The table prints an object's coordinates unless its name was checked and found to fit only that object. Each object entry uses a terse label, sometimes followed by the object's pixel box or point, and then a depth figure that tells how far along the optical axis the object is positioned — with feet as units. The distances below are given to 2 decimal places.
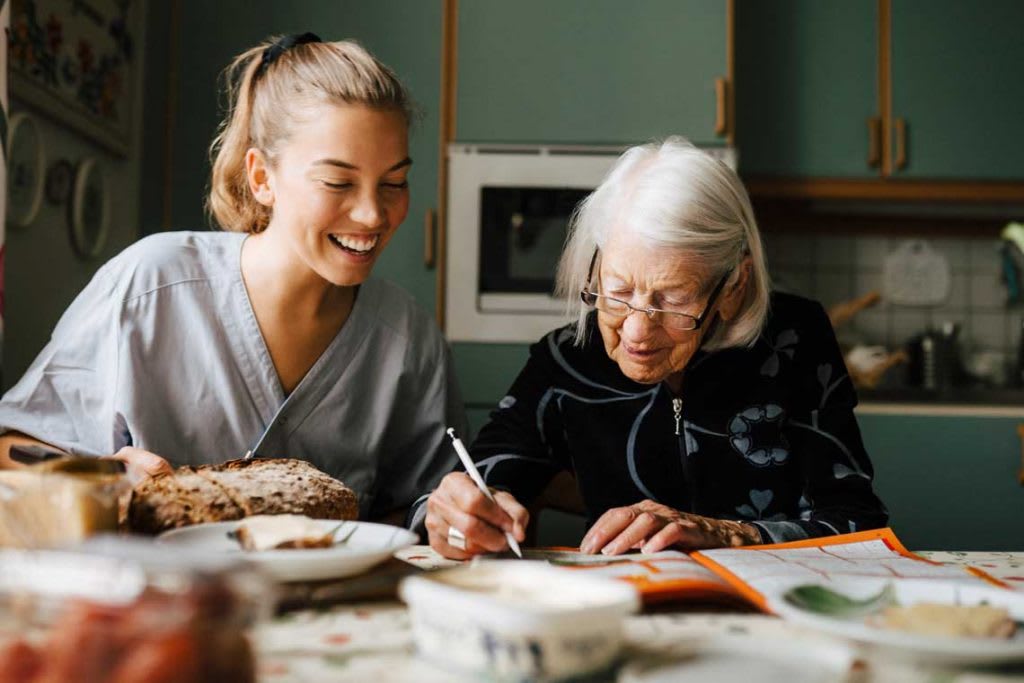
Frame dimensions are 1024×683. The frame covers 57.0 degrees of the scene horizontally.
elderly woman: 4.25
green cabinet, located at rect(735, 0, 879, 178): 9.48
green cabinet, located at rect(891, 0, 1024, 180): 9.47
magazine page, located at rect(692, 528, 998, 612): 2.55
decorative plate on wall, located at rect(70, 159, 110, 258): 7.48
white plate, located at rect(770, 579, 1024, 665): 1.93
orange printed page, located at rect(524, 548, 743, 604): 2.47
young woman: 4.66
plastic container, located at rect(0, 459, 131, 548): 2.31
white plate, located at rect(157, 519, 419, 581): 2.39
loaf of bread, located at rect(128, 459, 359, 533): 2.96
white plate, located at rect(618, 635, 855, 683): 1.83
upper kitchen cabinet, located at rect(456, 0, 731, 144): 8.85
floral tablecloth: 1.93
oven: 8.75
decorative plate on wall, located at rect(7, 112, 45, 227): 6.43
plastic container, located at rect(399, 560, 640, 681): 1.83
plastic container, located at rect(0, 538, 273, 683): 1.45
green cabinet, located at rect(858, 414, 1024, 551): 8.70
